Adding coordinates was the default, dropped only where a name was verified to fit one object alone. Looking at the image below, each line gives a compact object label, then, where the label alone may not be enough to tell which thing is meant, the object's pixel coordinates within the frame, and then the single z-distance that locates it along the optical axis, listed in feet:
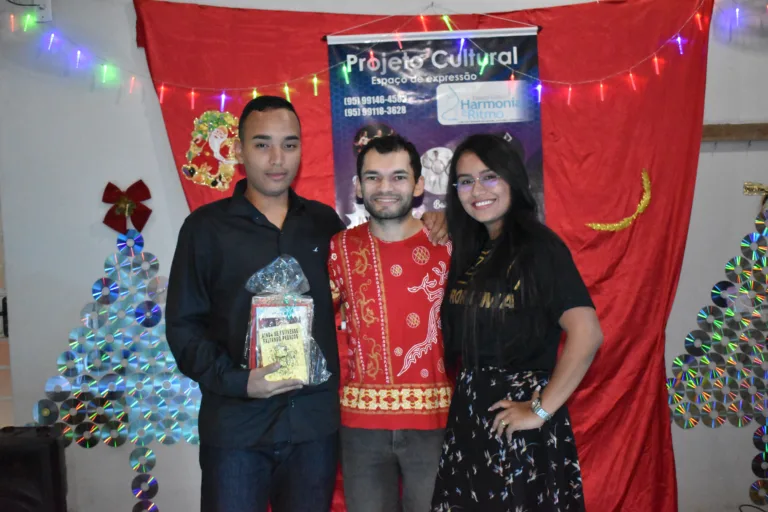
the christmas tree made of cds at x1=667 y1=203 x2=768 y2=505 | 10.47
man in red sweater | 6.39
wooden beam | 10.28
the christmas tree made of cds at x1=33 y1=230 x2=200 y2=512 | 10.09
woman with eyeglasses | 5.64
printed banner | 9.88
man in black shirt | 6.30
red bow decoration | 10.07
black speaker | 8.01
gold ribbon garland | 9.95
